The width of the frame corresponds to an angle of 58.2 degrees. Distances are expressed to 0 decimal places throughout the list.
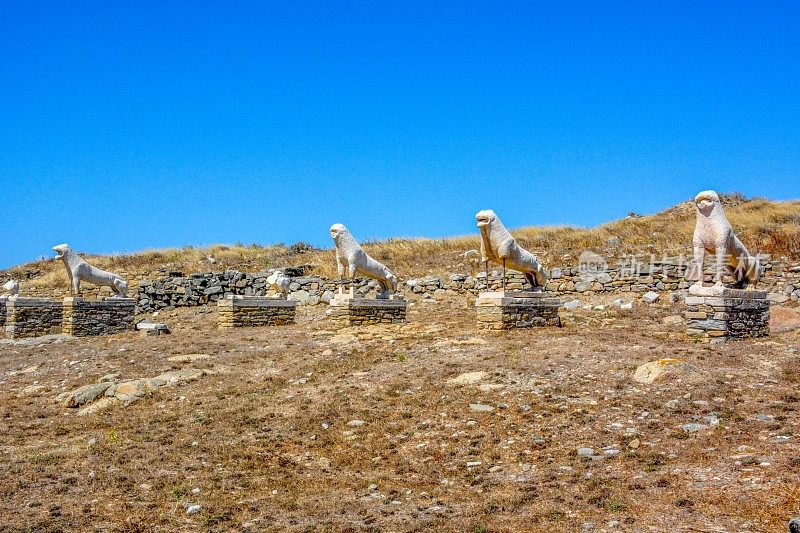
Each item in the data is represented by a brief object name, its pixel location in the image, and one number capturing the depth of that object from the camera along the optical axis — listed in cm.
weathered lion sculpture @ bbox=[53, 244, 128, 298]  2218
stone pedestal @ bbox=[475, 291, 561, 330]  1582
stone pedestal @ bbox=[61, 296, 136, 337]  2166
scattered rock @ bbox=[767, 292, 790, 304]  2117
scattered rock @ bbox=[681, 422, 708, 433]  823
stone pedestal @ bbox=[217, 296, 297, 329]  1983
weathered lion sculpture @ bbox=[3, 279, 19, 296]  2484
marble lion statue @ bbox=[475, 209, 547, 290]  1598
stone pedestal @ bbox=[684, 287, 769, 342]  1343
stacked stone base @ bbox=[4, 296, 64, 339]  2258
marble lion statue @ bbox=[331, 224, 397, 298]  1883
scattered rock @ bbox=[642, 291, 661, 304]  2078
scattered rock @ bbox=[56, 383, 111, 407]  1192
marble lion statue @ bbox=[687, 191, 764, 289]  1349
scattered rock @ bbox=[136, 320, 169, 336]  2013
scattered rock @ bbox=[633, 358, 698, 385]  1028
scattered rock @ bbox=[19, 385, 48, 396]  1313
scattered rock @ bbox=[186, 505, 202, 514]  709
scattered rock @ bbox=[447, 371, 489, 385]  1121
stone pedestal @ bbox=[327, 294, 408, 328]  1844
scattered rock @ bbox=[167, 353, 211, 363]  1461
